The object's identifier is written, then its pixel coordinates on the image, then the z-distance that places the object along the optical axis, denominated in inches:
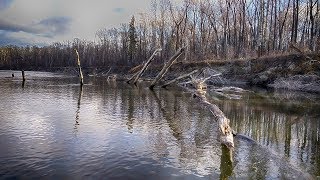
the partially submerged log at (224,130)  354.5
